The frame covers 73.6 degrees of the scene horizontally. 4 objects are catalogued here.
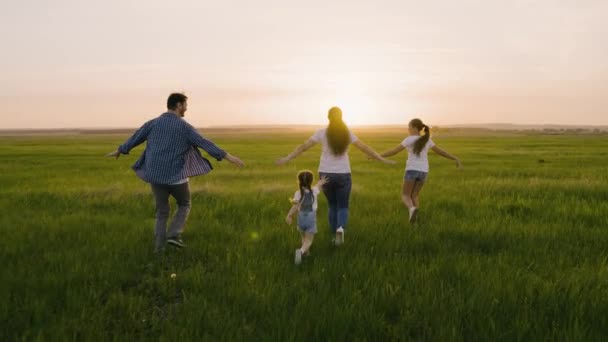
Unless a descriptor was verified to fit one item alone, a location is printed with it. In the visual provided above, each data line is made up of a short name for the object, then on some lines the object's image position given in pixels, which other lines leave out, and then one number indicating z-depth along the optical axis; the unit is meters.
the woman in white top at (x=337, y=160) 6.34
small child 5.50
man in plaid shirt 5.91
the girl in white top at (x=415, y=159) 7.98
